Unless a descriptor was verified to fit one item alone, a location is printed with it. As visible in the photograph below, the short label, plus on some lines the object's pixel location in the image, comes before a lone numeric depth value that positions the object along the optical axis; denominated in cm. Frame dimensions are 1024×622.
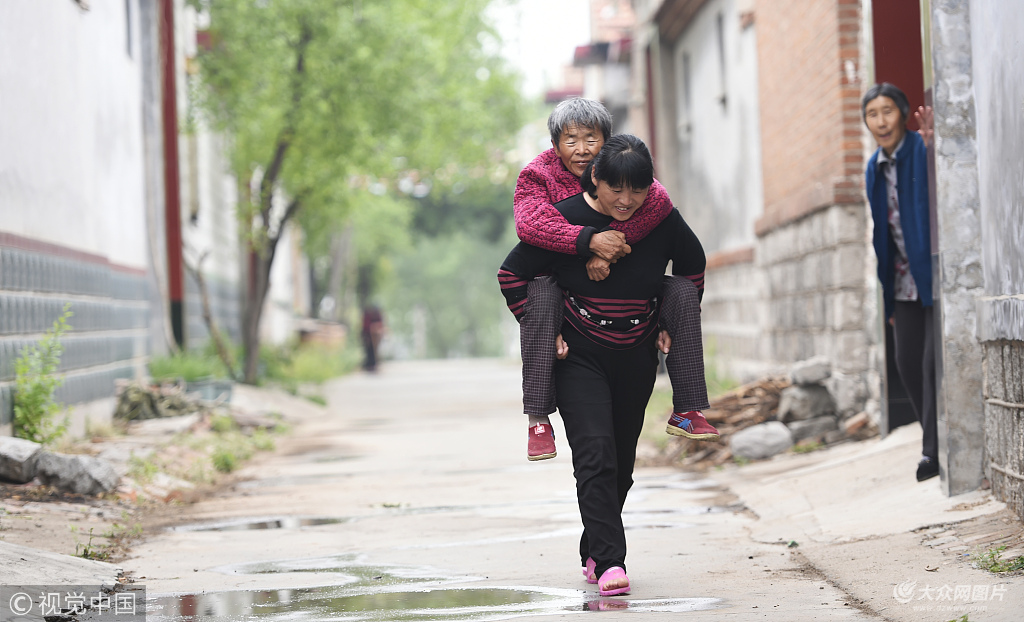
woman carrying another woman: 873
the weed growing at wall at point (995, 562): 816
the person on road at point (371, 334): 5728
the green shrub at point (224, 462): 1866
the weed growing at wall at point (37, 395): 1563
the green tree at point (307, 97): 3111
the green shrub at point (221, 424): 2277
